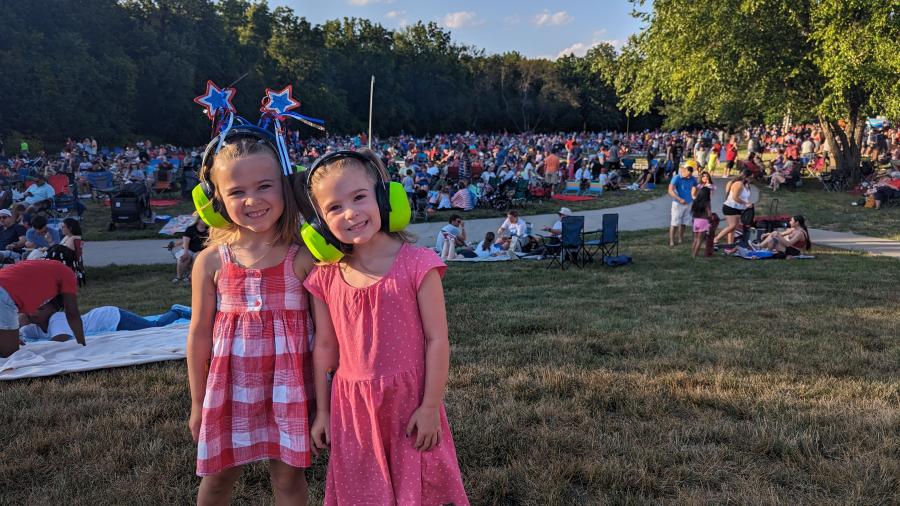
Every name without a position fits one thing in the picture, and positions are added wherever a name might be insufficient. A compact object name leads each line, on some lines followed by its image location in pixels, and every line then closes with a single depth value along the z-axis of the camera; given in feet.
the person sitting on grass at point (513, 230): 42.16
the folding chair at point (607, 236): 36.96
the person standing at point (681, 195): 40.96
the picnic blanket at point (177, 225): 50.94
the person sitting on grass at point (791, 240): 37.09
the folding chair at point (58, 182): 59.67
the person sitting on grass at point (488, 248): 41.29
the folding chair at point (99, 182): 69.10
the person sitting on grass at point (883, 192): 58.70
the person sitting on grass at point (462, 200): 62.23
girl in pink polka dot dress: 6.68
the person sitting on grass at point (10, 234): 34.71
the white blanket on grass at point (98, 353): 16.02
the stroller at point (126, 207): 52.26
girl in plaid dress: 7.00
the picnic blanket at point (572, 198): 70.07
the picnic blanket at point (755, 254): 36.70
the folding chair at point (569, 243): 35.94
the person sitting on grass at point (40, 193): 52.75
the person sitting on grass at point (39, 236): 33.71
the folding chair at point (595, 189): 75.46
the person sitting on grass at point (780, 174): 74.95
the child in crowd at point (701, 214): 37.17
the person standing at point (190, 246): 34.73
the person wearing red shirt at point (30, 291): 17.16
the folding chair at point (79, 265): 32.89
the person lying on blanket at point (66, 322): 19.72
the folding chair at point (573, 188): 76.61
